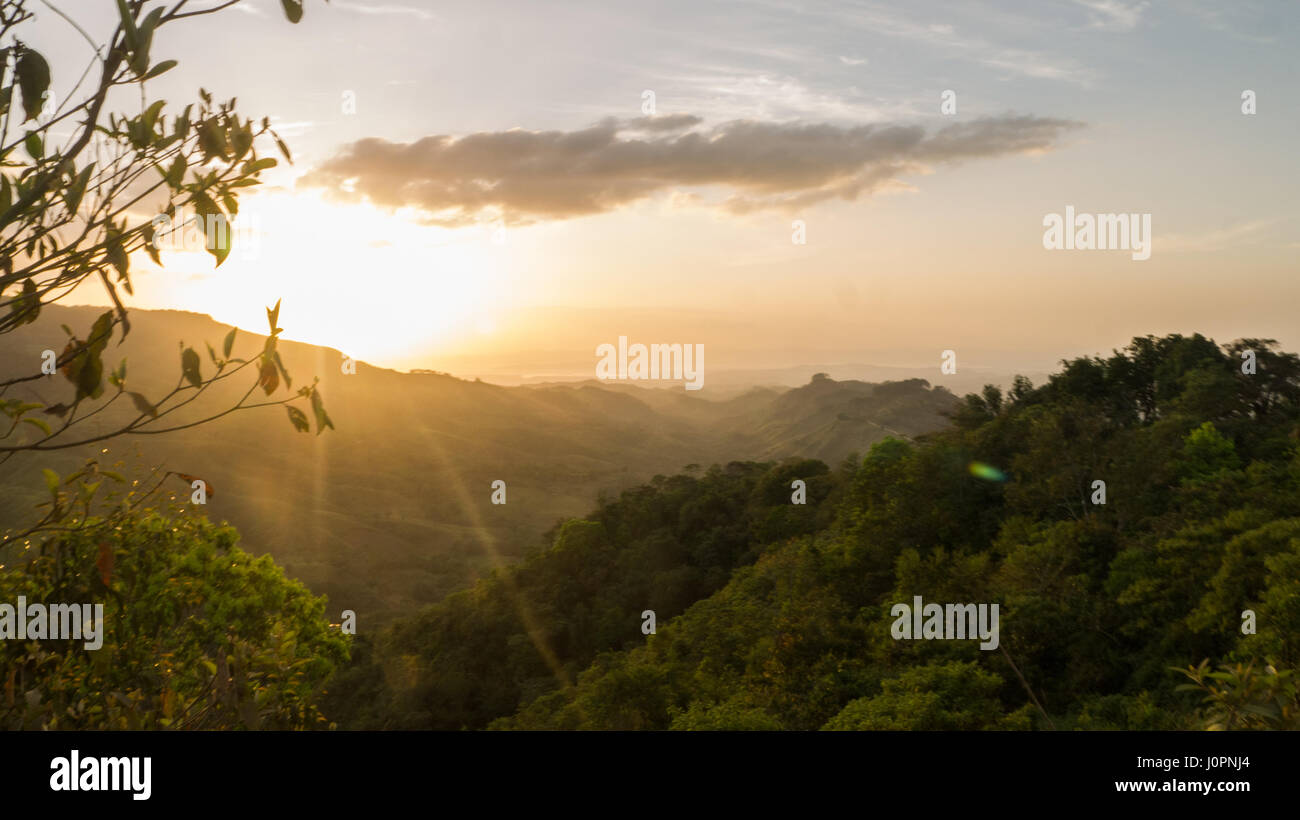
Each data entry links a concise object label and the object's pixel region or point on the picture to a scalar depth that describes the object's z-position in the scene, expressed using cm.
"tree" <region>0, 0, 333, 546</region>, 264
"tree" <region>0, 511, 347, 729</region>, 465
